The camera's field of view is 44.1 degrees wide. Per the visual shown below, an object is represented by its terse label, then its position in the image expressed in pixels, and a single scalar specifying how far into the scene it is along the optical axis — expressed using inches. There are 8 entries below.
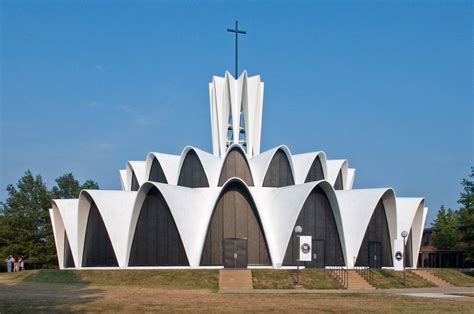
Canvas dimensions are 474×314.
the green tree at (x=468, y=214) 1749.5
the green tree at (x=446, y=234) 2500.0
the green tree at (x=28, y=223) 2060.8
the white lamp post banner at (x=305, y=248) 1231.5
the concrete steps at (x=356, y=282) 1194.0
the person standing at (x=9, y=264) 1747.0
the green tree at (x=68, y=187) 2393.0
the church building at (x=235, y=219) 1450.5
